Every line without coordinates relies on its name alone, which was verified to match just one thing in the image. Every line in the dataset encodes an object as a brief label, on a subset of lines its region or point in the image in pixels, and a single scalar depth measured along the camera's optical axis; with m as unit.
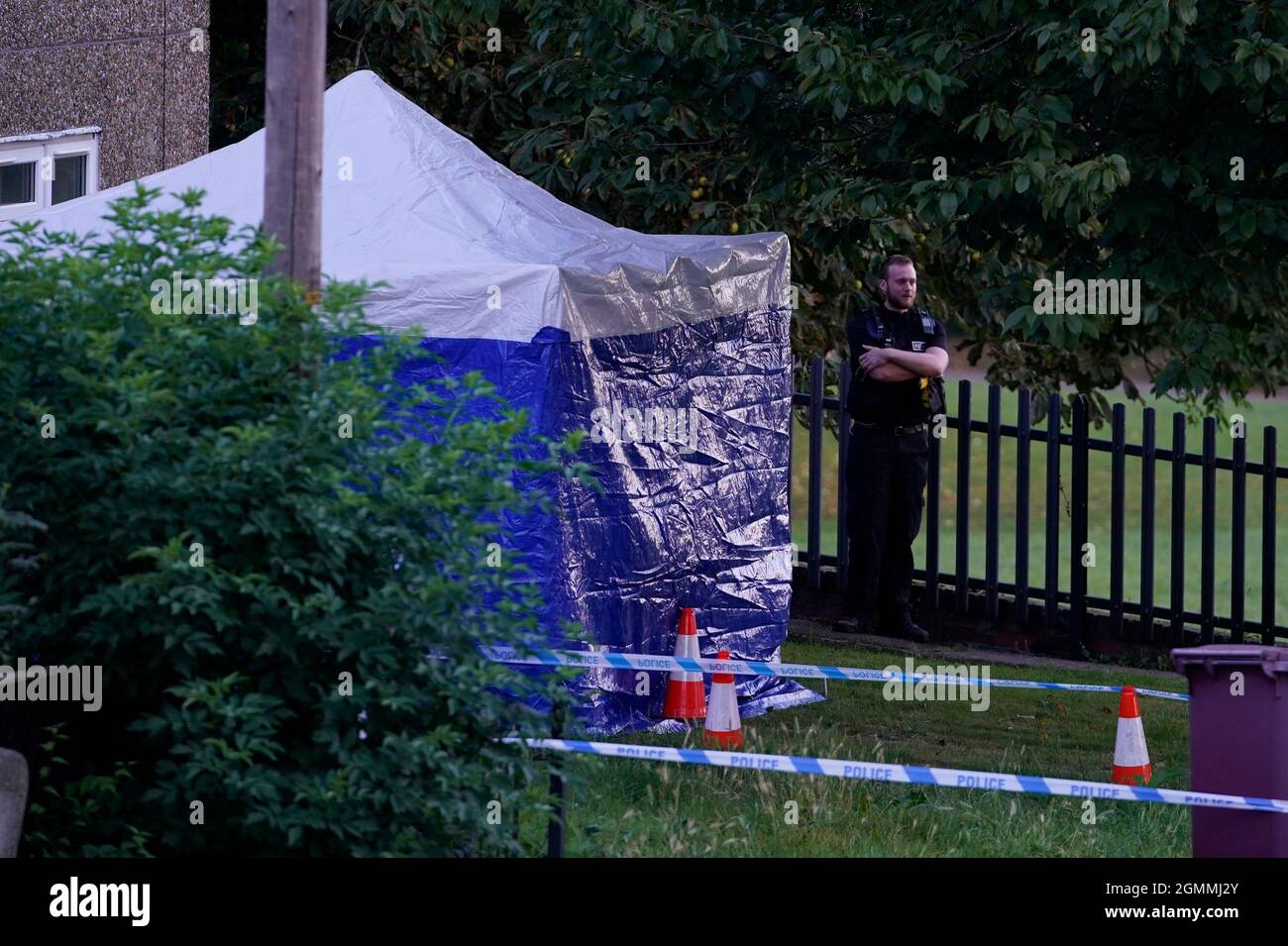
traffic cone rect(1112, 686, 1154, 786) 14.82
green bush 9.13
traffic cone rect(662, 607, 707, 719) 16.69
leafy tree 15.57
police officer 20.19
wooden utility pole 10.73
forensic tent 15.28
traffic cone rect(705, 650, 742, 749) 15.78
